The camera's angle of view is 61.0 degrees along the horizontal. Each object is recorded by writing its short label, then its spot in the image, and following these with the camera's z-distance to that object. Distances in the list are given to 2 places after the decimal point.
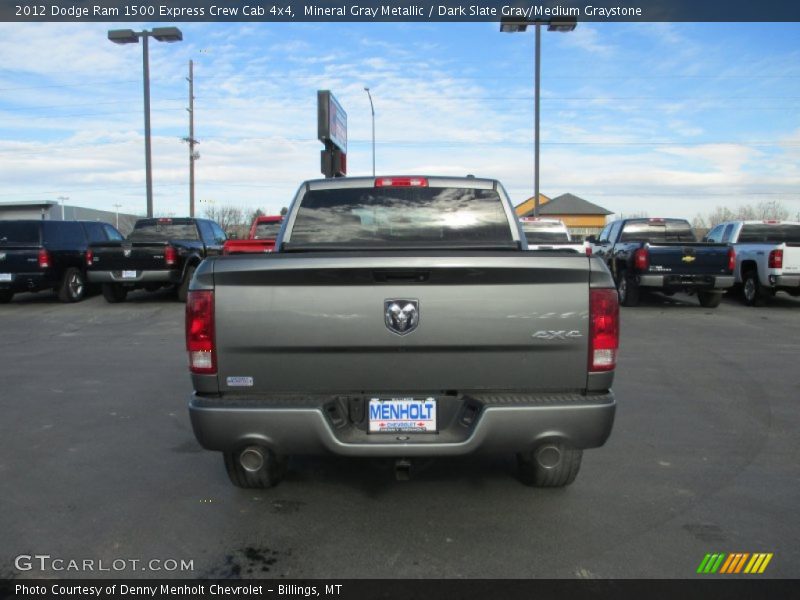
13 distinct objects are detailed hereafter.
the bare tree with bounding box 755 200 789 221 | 60.18
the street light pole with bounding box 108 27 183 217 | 20.89
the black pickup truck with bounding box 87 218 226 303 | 13.76
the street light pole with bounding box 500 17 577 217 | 16.25
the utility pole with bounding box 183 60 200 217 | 33.88
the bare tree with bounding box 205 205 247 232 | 53.72
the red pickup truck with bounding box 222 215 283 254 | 15.59
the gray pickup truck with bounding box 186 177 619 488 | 3.35
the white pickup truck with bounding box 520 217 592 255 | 16.64
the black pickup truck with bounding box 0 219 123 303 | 14.02
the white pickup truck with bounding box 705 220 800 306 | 13.24
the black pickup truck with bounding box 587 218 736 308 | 13.14
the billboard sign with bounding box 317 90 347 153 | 16.94
